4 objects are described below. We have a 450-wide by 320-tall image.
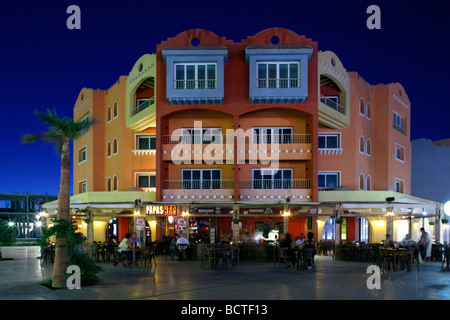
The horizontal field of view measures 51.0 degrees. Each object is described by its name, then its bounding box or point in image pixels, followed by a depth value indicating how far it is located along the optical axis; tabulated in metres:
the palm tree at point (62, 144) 13.96
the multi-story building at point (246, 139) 28.22
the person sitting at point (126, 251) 18.73
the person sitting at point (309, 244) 18.06
